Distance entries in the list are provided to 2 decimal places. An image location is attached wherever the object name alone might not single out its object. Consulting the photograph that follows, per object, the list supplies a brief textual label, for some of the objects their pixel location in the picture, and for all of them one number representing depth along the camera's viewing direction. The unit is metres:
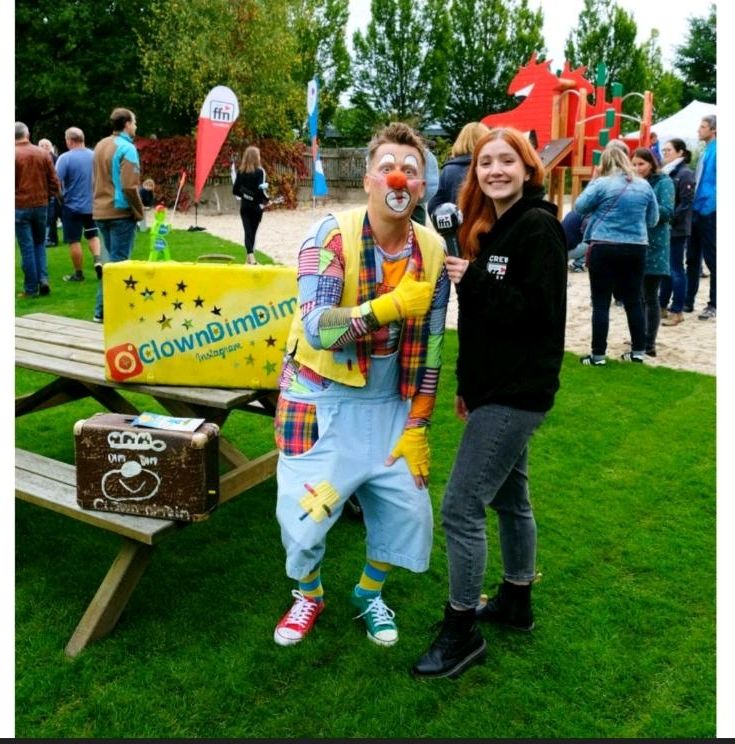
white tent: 24.11
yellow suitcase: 3.35
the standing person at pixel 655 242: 7.10
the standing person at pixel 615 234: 6.34
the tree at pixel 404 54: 40.53
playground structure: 13.45
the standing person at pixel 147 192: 11.44
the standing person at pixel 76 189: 9.57
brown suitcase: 2.87
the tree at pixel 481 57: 40.56
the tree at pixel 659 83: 40.16
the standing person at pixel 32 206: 8.83
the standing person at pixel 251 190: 11.77
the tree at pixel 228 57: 24.48
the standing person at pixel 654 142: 12.90
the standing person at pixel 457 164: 5.48
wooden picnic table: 2.91
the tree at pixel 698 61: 41.25
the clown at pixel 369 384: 2.68
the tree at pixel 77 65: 26.92
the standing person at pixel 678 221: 8.46
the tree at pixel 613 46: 40.88
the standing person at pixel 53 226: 13.46
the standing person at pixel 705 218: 8.33
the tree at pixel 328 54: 39.28
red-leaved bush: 24.22
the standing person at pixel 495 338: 2.40
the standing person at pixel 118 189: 7.41
